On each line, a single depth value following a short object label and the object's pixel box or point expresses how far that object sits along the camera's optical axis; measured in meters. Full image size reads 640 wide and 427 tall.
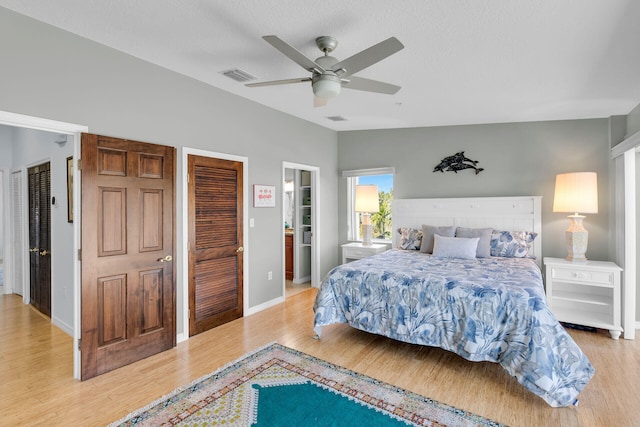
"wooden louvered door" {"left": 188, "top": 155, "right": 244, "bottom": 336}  3.70
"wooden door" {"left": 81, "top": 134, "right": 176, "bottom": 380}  2.80
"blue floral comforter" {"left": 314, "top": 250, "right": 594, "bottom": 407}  2.40
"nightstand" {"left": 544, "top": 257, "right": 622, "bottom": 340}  3.65
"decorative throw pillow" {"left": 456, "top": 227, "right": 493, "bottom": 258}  4.31
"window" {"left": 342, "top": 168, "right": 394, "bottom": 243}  5.93
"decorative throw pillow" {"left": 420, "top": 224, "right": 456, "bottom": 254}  4.64
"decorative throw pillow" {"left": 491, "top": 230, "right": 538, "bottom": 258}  4.35
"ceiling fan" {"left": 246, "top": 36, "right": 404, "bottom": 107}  2.15
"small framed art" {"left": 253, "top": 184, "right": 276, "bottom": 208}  4.44
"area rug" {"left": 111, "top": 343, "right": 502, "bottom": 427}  2.23
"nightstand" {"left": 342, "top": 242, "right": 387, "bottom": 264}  5.42
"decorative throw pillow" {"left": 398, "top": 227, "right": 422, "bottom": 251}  4.94
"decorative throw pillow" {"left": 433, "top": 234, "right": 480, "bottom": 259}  4.18
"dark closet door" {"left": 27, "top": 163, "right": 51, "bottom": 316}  4.31
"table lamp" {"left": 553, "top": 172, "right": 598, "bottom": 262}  3.99
